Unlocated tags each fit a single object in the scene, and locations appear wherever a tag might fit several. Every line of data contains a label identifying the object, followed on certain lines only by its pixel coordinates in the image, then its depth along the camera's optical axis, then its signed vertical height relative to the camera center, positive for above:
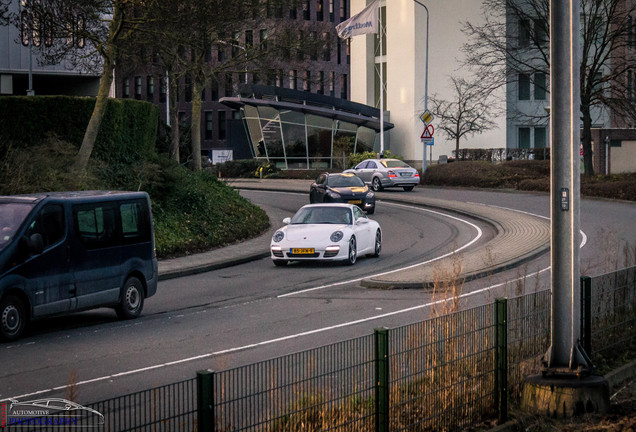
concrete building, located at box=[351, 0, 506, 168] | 74.44 +8.26
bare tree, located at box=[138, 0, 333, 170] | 26.44 +4.36
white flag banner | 52.50 +8.14
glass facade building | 69.88 +3.12
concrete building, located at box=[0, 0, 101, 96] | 35.34 +3.88
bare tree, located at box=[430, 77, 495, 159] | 67.99 +3.97
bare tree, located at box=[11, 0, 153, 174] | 24.44 +3.90
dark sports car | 34.88 -0.94
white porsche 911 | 21.52 -1.64
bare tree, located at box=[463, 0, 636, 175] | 43.56 +4.83
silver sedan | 45.91 -0.41
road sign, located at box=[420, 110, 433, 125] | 51.59 +2.69
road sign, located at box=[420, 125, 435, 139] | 50.34 +1.76
